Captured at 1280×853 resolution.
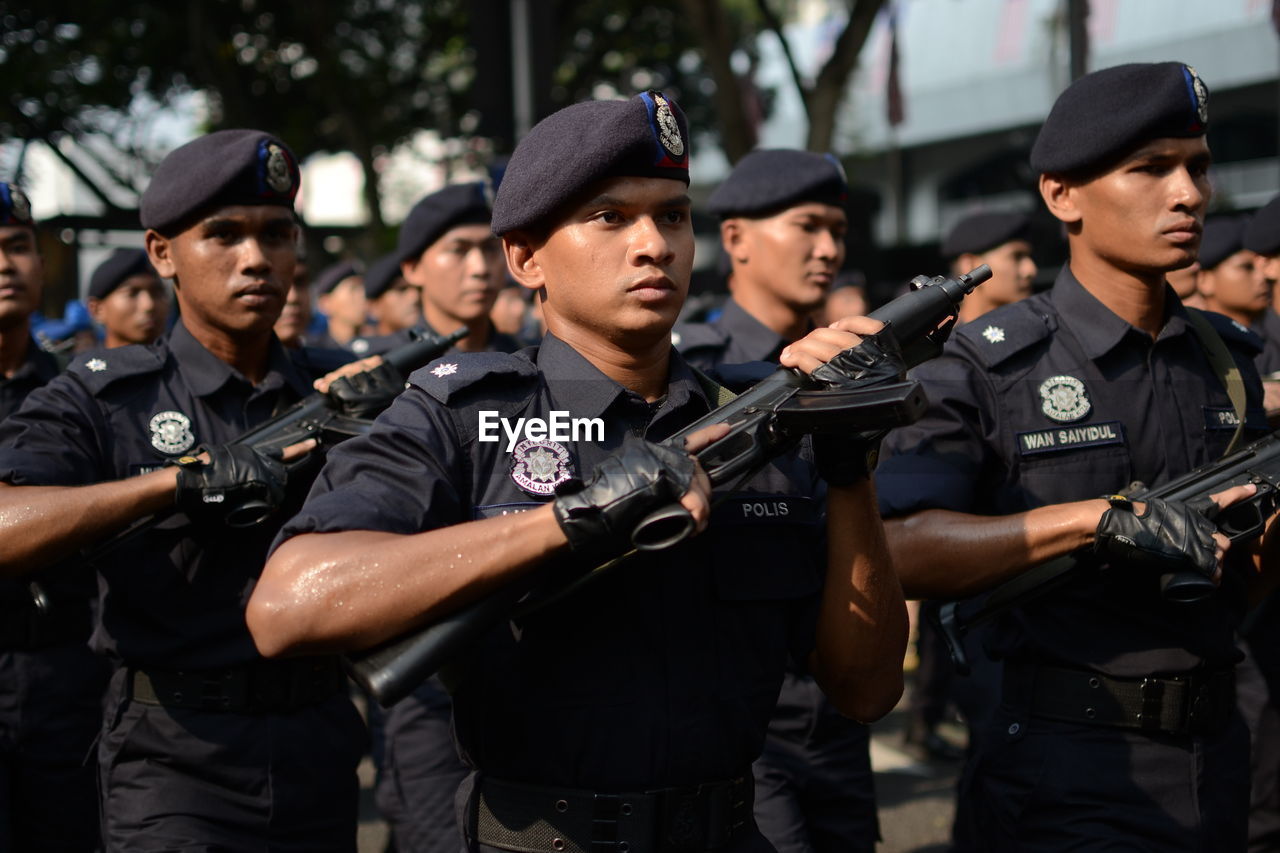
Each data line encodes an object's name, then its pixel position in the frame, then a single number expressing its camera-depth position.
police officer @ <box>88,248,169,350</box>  7.82
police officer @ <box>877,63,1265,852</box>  3.27
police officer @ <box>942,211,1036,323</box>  8.46
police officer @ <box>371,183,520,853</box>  5.29
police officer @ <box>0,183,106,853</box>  4.64
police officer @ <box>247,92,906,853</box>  2.45
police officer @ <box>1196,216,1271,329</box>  7.40
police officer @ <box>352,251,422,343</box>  8.90
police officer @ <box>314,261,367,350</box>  10.98
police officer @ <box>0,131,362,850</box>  3.58
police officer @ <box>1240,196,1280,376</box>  6.03
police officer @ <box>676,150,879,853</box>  5.45
